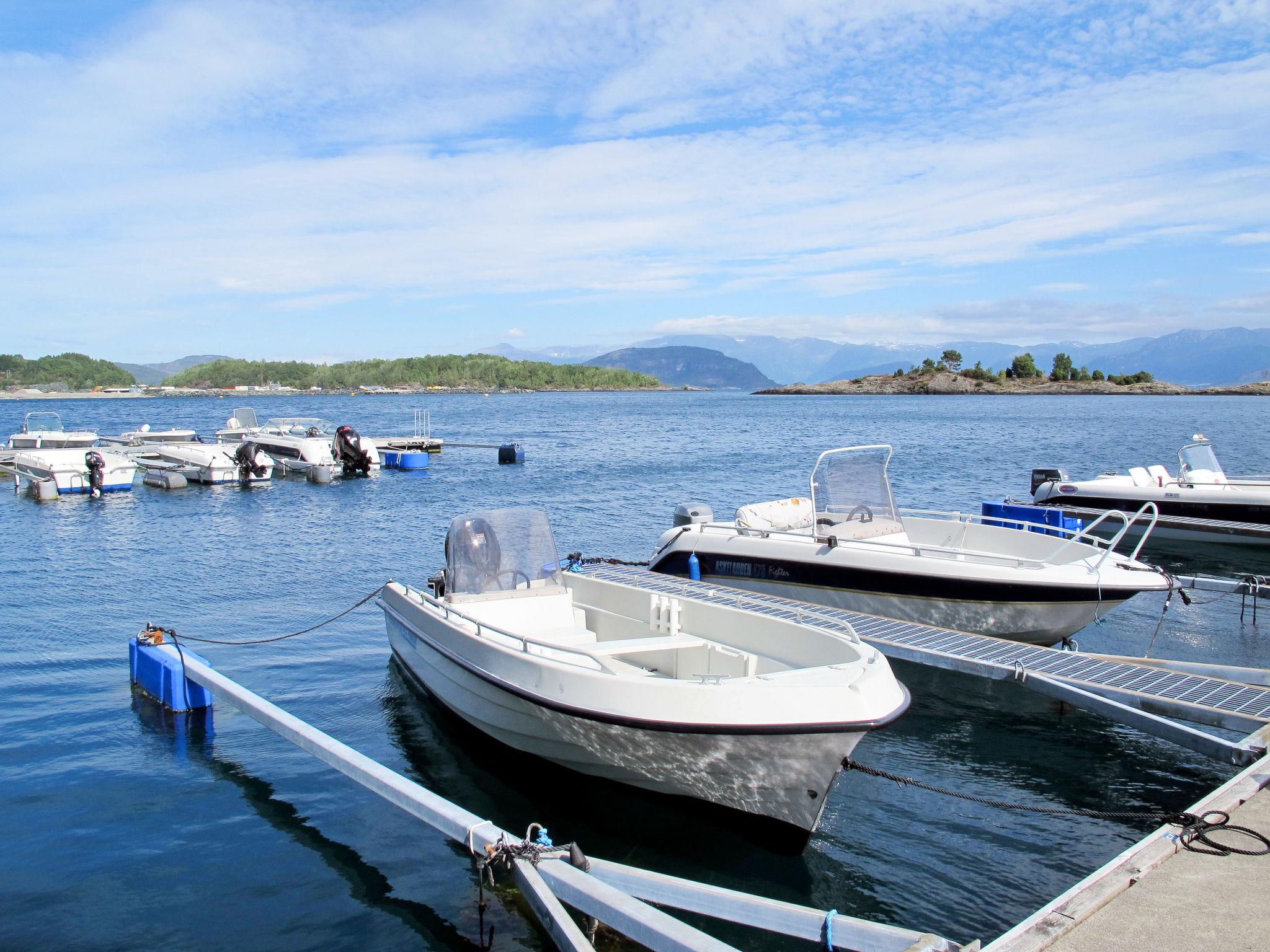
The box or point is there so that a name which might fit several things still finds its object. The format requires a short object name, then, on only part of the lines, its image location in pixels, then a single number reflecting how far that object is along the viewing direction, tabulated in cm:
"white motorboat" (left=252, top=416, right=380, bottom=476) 3794
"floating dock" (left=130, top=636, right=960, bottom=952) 471
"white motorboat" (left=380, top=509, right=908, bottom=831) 633
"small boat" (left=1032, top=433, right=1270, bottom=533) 2014
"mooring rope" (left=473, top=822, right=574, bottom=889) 562
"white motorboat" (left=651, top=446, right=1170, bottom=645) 1099
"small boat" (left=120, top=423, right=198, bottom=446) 4234
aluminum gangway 783
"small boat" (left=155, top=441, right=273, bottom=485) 3444
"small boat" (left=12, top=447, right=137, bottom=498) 3158
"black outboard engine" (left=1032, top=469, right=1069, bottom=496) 2278
